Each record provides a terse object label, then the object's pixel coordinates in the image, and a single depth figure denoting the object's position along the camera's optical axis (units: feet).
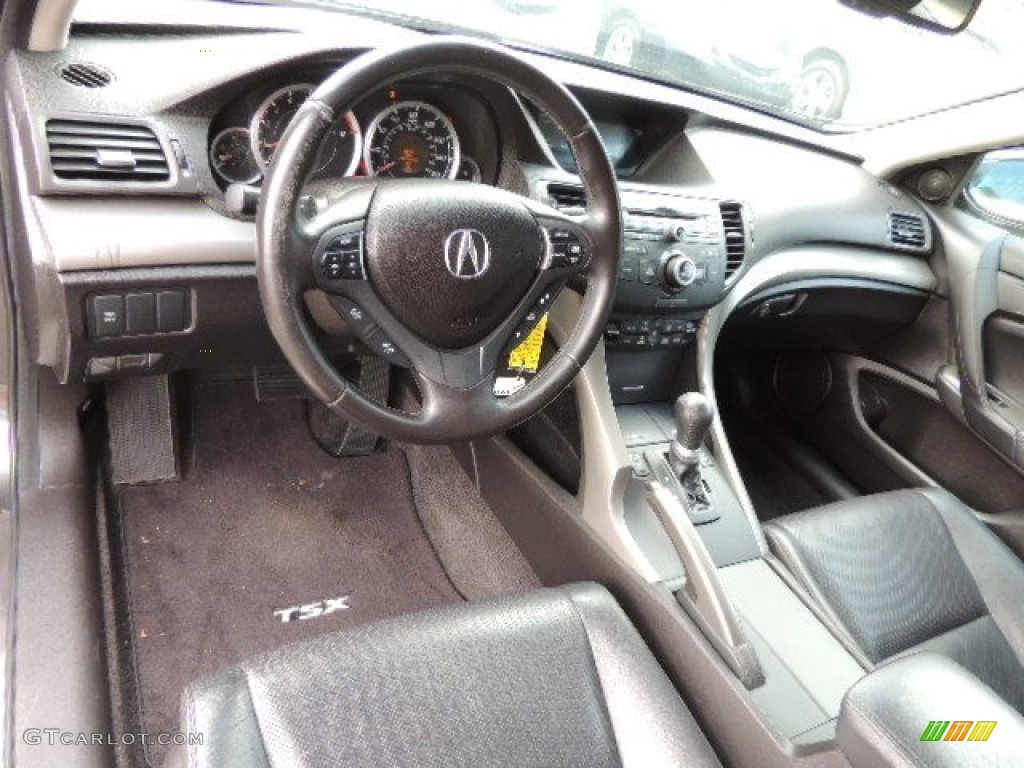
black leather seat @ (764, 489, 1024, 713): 4.80
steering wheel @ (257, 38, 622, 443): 3.28
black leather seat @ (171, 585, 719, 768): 3.21
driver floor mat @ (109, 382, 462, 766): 5.41
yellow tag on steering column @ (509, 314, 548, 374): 4.70
